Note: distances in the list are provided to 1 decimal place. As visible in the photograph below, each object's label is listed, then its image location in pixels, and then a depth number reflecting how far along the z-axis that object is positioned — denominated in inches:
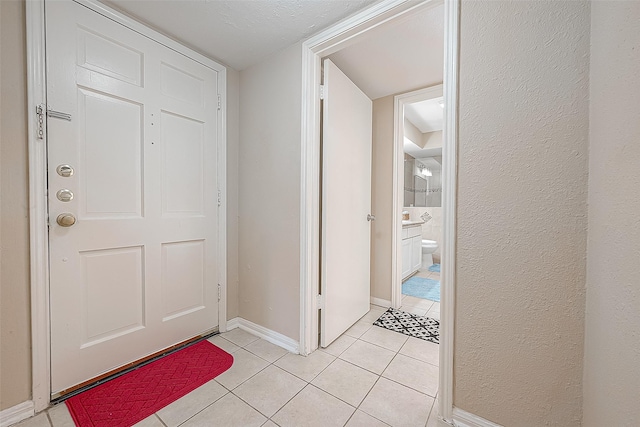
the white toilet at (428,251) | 160.9
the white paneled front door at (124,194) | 48.4
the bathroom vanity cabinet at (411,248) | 126.0
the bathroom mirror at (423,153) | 137.9
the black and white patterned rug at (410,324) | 76.2
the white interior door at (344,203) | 67.8
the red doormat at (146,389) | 44.7
